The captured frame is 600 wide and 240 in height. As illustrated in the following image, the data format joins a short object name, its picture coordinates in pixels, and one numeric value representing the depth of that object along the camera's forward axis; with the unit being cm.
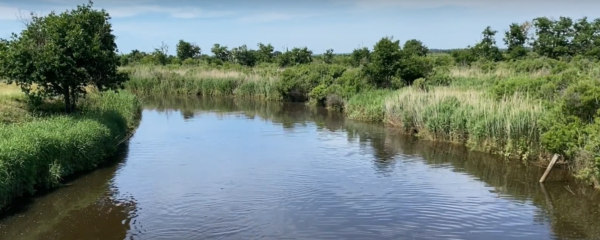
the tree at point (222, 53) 6353
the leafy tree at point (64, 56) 1571
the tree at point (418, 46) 5094
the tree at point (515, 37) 4412
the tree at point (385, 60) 2786
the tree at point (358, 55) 4238
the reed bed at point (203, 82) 4041
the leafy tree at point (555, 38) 4041
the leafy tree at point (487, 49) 4288
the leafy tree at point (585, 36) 3919
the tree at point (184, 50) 6412
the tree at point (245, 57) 6065
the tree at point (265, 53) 5927
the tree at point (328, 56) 5698
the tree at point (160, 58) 5793
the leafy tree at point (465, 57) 4284
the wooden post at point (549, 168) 1330
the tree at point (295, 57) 5347
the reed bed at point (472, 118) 1602
